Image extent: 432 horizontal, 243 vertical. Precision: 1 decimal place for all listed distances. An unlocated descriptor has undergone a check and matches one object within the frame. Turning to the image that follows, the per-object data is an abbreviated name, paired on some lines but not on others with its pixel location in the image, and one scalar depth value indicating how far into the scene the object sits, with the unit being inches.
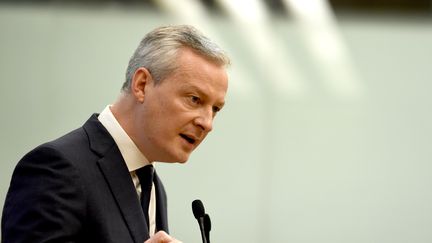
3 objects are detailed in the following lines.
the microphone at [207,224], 170.6
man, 166.6
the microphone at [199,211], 171.6
